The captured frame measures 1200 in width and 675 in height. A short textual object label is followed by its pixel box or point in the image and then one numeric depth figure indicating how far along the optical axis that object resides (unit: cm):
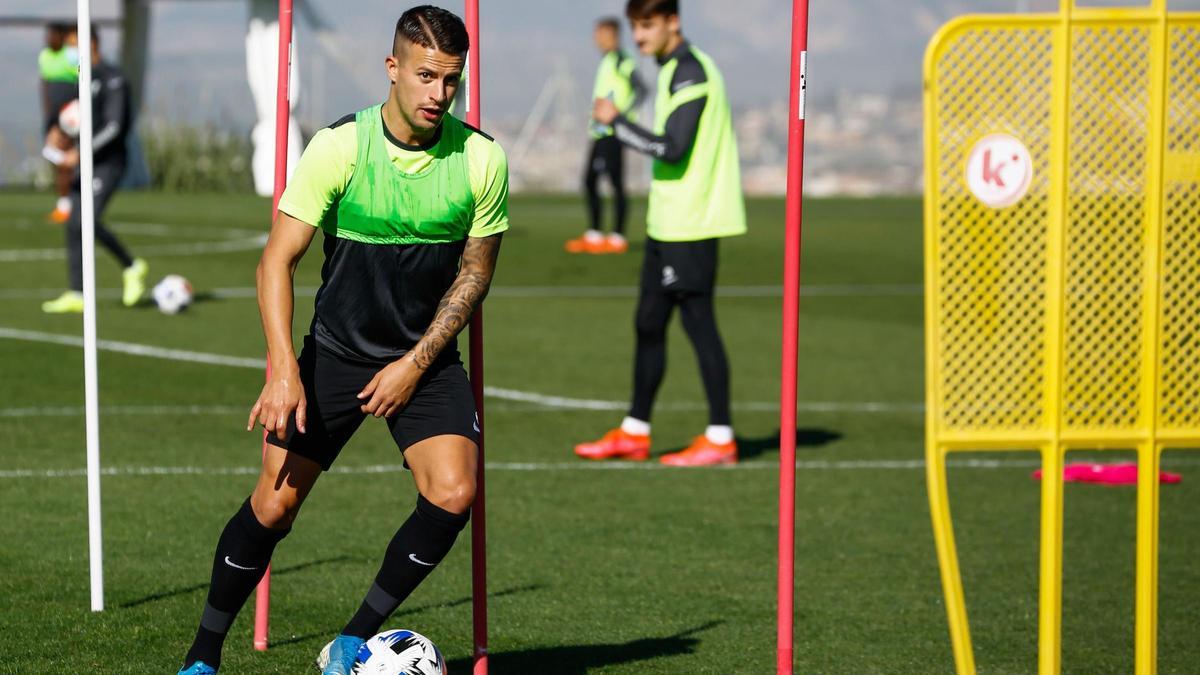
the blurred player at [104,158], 2802
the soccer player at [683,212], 1783
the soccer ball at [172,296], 2886
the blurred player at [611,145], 3744
